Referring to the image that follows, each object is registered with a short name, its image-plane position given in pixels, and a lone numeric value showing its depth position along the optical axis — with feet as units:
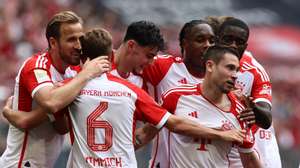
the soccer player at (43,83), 53.21
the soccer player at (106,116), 50.39
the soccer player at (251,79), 59.72
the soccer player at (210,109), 53.42
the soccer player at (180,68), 57.82
